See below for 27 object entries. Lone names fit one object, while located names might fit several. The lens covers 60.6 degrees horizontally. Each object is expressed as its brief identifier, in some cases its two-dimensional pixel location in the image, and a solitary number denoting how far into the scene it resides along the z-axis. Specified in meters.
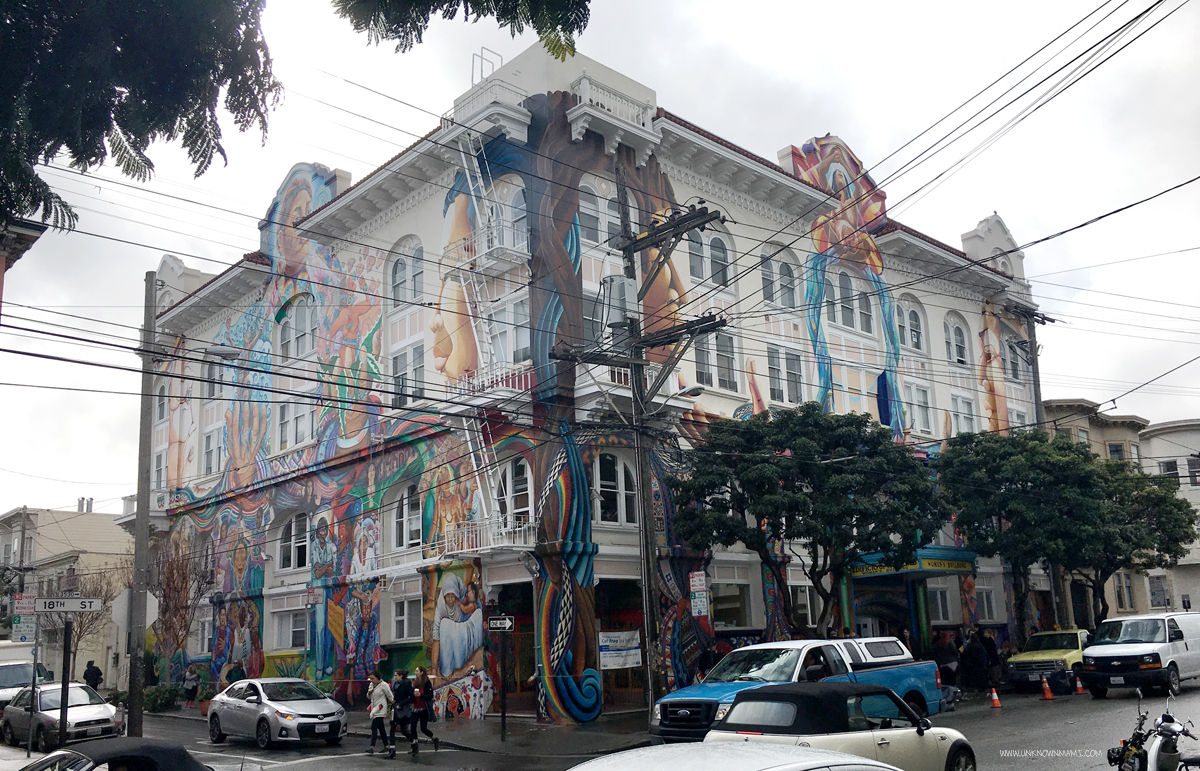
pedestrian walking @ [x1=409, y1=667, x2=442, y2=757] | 21.25
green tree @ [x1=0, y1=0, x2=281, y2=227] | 6.90
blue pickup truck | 15.88
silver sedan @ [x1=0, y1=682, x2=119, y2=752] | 21.58
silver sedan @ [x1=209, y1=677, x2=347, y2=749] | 21.98
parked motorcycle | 9.87
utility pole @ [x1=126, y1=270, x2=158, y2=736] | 18.48
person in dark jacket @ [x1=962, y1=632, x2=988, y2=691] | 29.56
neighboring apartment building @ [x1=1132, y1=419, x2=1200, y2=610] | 59.53
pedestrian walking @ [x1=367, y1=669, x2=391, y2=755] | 20.75
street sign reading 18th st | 17.55
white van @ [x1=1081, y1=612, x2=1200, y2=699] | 22.69
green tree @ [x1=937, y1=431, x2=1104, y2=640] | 33.03
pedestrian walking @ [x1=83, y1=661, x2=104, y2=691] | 30.57
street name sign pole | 17.05
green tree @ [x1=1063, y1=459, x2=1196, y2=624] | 34.88
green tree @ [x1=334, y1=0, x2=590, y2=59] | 6.48
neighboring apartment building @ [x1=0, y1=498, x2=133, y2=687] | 53.25
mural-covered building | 26.89
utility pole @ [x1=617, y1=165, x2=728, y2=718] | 20.83
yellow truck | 27.16
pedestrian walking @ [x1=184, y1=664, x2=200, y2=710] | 36.16
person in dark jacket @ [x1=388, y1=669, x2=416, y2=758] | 20.81
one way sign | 21.84
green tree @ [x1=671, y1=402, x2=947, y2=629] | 25.88
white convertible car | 10.71
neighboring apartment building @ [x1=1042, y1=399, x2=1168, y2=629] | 48.19
